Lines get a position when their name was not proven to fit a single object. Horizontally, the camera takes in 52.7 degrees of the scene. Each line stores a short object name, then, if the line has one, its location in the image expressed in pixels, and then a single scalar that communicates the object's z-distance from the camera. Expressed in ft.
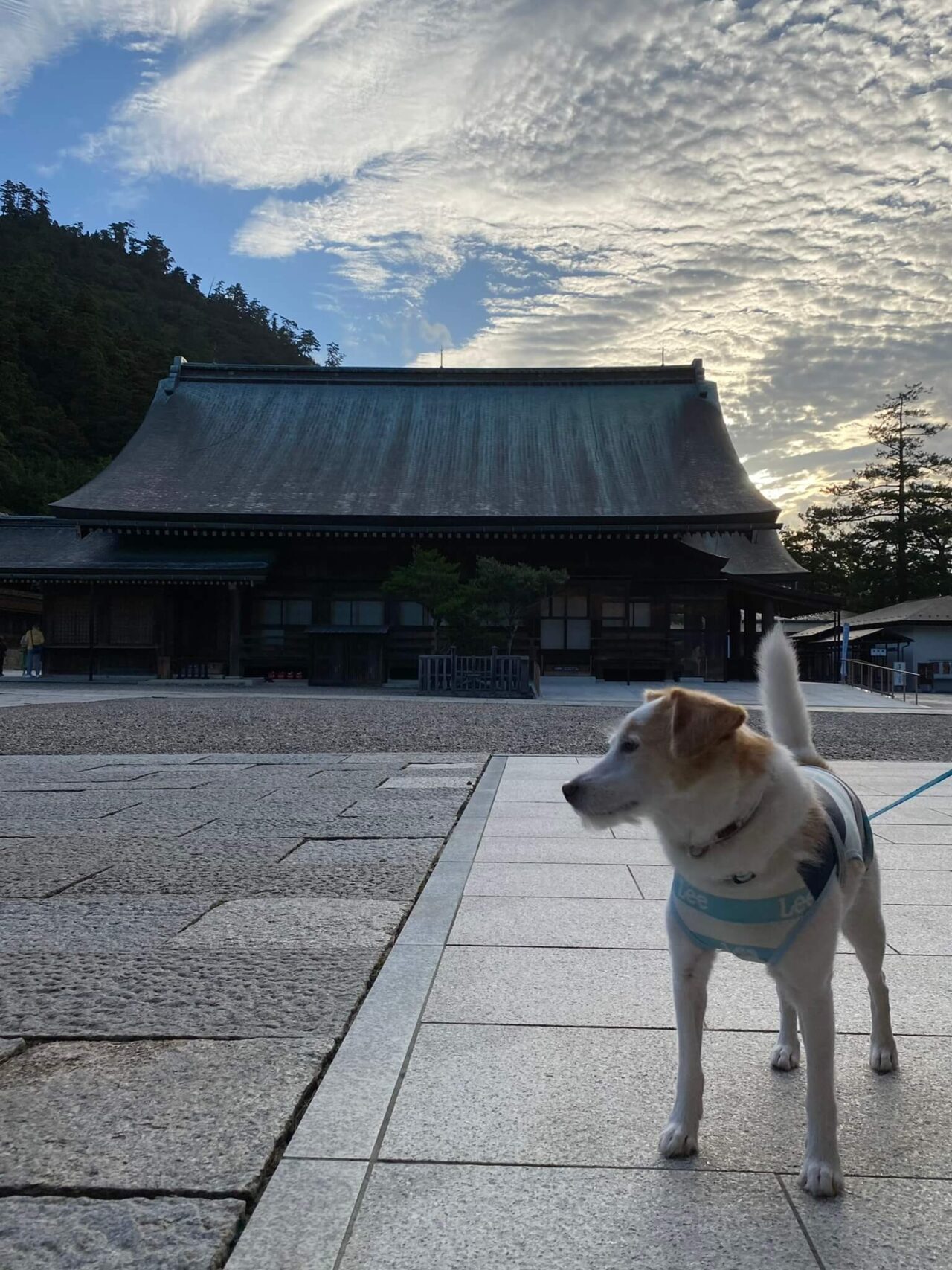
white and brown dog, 6.87
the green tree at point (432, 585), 70.23
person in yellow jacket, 85.15
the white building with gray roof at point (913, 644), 112.78
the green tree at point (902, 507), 154.40
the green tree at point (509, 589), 69.56
